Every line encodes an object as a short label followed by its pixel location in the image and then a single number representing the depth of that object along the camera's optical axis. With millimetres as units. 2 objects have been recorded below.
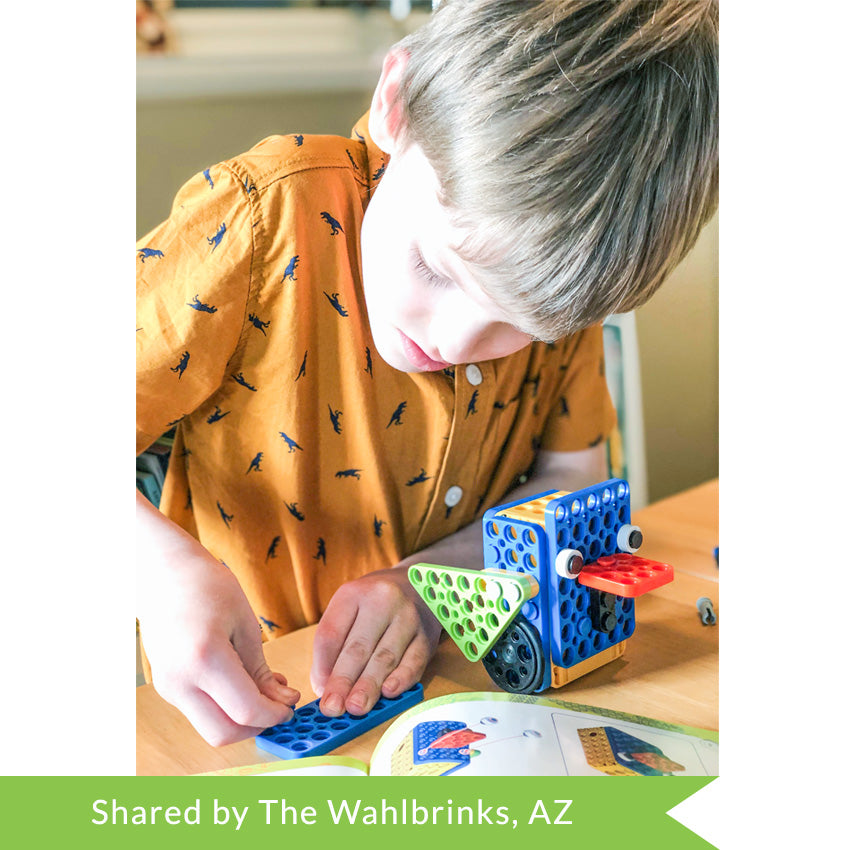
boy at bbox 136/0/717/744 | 521
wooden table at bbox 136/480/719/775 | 585
